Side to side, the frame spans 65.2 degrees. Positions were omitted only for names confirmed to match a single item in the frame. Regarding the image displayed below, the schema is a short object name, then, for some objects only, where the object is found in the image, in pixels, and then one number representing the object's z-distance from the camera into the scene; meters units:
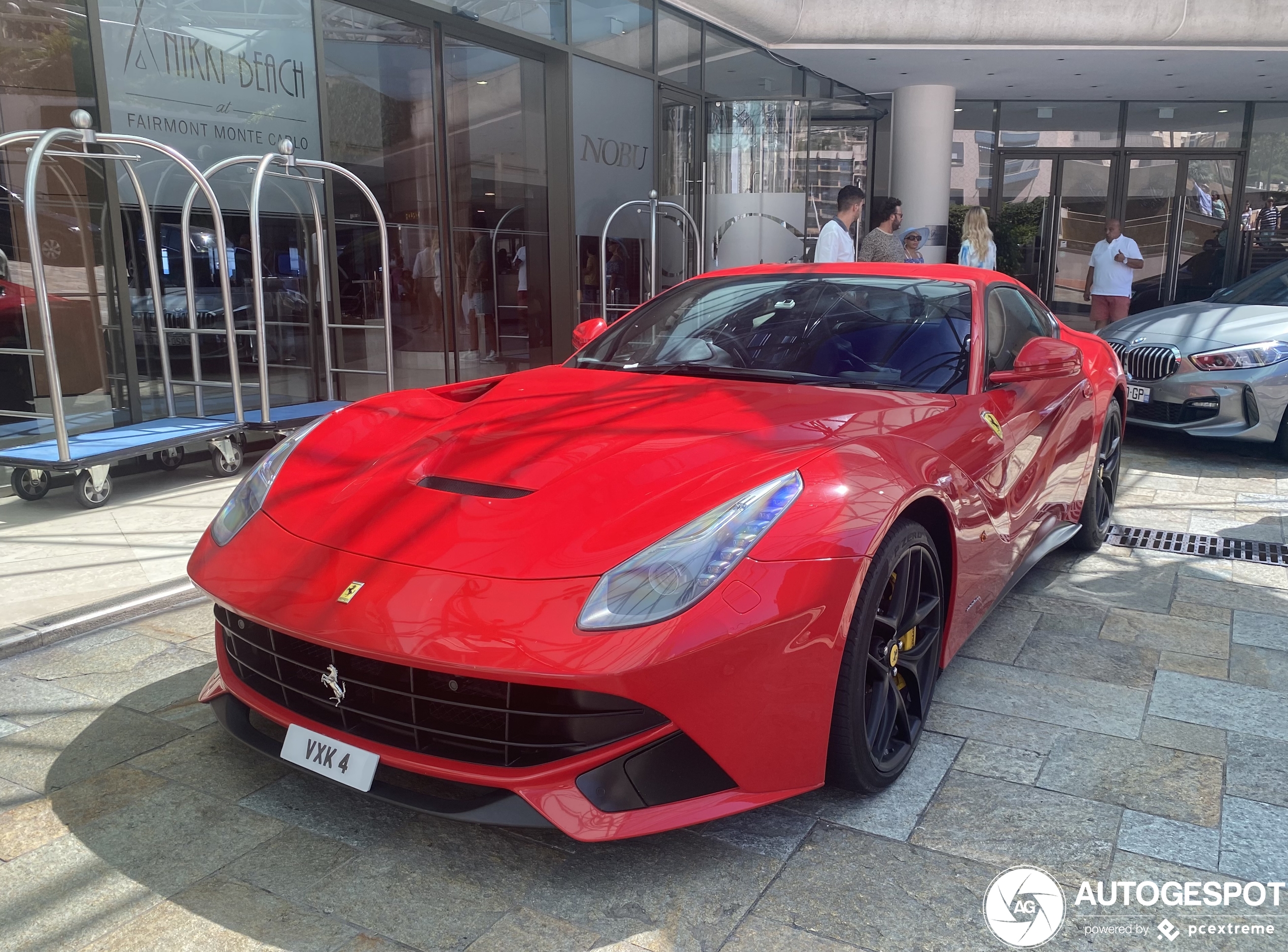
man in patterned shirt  8.05
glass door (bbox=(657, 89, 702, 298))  10.41
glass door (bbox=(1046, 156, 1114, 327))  16.08
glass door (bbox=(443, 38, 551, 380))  8.25
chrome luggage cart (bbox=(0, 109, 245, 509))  4.83
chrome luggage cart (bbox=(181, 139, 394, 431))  5.86
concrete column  13.92
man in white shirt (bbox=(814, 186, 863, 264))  7.79
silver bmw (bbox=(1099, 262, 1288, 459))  6.85
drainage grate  4.78
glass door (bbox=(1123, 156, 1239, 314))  15.99
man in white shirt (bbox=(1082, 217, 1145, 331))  11.94
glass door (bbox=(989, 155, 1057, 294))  16.08
